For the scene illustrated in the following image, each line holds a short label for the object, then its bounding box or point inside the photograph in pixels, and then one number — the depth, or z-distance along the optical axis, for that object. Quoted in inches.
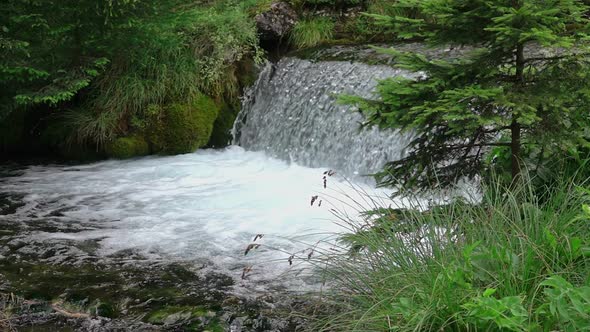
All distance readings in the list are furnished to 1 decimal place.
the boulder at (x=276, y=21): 414.6
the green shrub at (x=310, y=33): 420.2
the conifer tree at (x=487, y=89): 136.7
